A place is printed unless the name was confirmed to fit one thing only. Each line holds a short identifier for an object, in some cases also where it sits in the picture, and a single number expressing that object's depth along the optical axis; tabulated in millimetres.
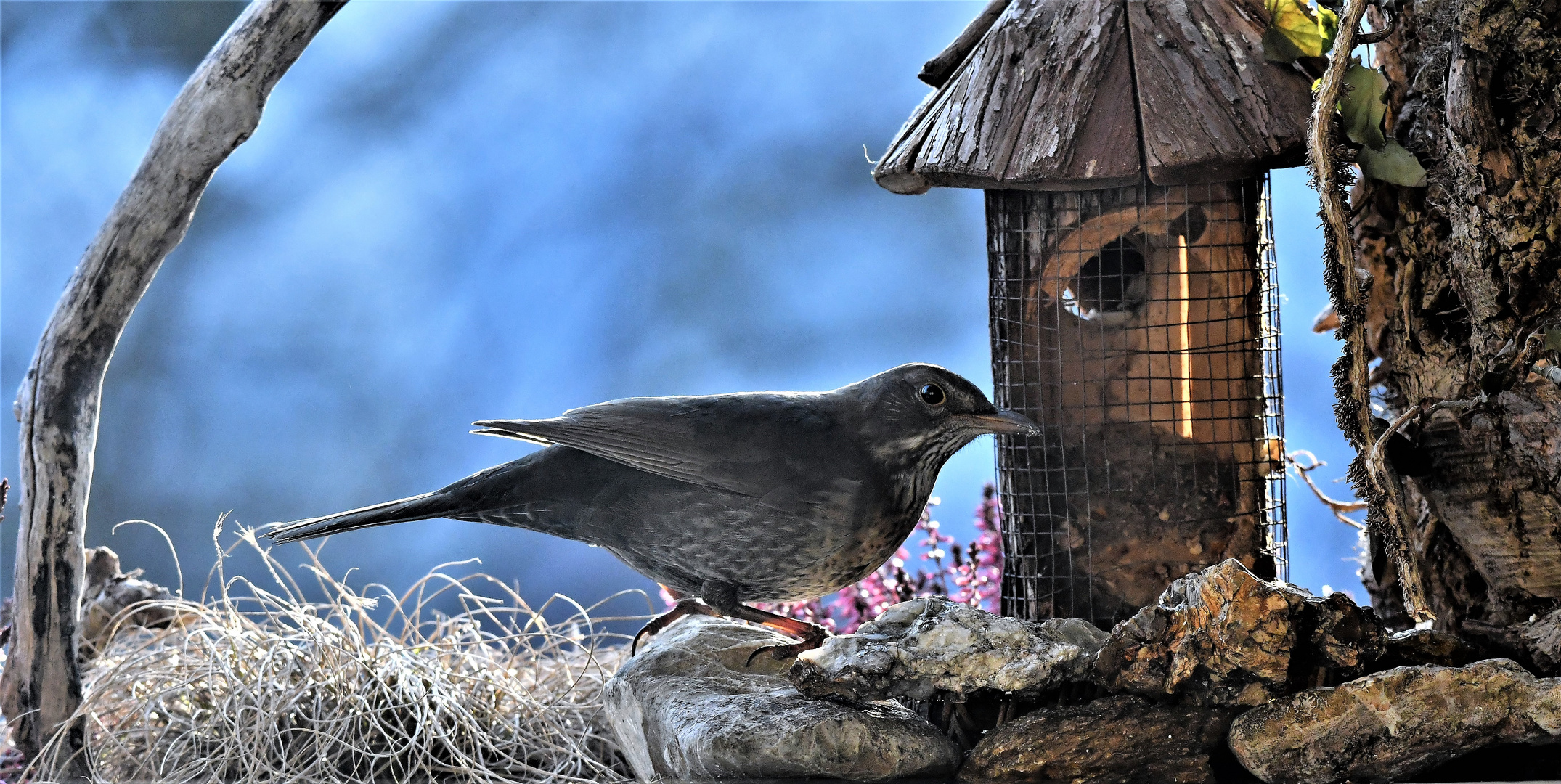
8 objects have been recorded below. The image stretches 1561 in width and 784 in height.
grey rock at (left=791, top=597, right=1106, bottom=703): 4344
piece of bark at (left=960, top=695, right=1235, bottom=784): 4199
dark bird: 5285
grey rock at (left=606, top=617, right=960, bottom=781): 4297
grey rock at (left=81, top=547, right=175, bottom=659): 7555
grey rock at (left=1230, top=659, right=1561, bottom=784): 4012
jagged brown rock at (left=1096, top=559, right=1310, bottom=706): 4141
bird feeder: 5422
